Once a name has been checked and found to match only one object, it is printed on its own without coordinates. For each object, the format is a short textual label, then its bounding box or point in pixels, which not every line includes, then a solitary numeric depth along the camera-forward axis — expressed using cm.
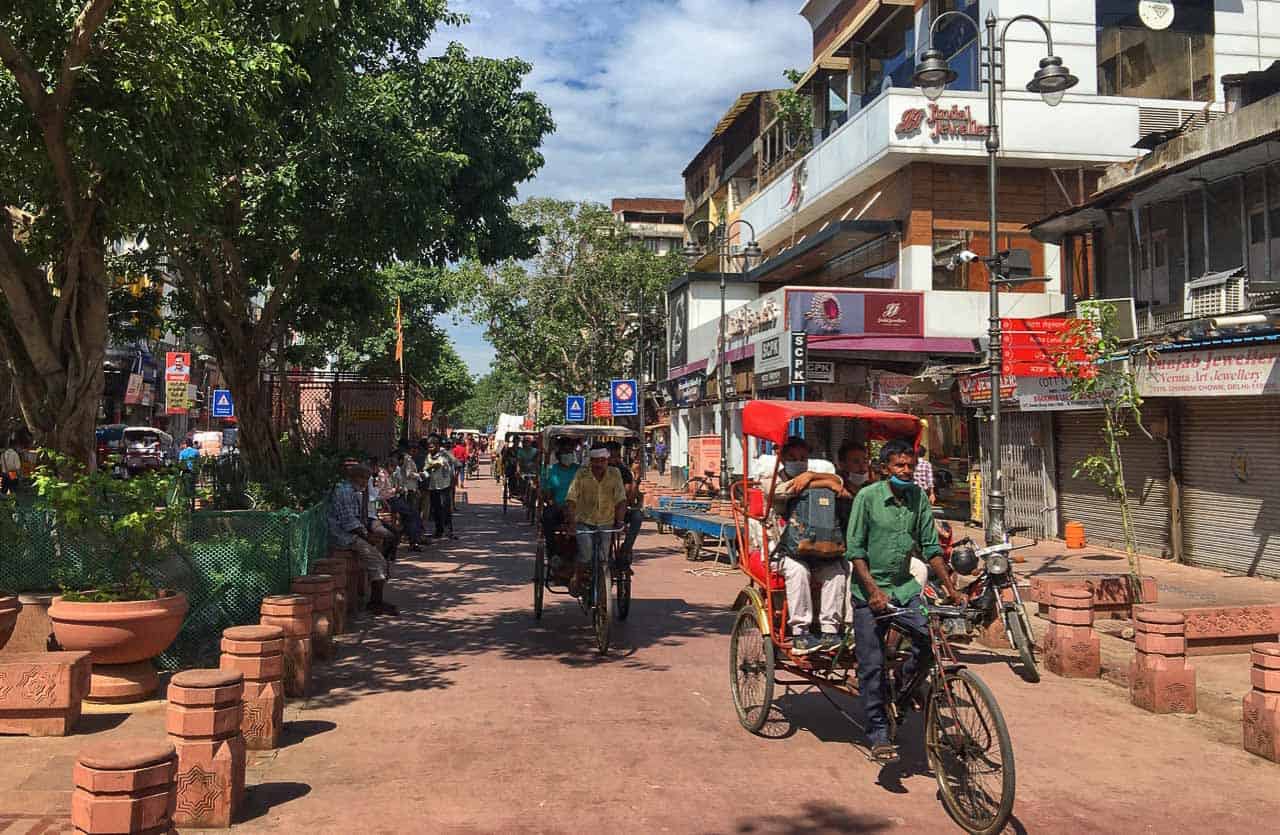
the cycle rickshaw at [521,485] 2438
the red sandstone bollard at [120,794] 394
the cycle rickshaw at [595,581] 930
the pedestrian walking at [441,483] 2041
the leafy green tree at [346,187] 1253
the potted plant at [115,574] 692
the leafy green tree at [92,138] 872
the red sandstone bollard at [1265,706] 628
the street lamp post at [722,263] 2694
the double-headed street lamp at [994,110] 1360
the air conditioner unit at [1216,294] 1503
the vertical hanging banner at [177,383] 2878
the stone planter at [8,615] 749
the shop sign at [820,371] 2534
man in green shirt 564
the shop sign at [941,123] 2464
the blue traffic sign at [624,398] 3178
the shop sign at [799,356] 2417
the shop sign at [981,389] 2075
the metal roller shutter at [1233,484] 1459
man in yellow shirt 998
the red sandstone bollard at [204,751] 493
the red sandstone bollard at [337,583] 980
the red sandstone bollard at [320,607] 866
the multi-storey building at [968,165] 2466
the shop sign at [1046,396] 1872
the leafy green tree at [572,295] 4519
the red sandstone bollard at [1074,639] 880
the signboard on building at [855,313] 2491
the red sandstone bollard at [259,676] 620
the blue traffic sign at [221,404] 3275
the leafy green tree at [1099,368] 1152
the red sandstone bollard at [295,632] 756
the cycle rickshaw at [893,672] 484
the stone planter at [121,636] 688
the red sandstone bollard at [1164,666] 750
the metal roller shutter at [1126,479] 1700
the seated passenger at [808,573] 653
